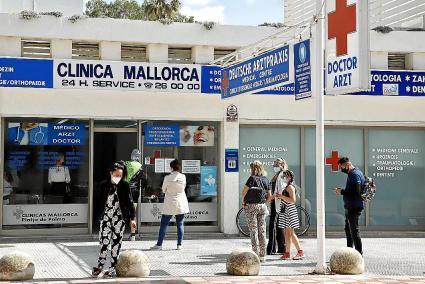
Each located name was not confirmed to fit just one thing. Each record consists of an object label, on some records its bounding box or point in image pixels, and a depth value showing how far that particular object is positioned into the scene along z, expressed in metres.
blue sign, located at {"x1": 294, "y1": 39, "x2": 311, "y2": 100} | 11.44
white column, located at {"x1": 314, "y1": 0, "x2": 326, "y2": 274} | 10.88
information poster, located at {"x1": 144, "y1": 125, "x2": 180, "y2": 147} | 16.66
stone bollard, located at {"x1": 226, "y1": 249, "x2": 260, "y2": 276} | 10.60
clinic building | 15.76
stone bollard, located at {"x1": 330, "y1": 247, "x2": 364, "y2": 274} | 10.84
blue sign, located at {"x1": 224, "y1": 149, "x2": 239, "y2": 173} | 16.80
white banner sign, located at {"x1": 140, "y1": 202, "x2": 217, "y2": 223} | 16.57
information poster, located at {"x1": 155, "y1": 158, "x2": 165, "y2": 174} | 16.70
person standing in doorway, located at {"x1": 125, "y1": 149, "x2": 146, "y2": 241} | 16.12
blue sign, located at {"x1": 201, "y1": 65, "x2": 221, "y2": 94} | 16.33
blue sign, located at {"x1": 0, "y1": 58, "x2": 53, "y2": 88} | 15.15
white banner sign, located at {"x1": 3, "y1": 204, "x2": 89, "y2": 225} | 15.80
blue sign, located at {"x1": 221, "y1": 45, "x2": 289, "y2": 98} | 12.53
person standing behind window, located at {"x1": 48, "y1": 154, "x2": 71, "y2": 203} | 16.12
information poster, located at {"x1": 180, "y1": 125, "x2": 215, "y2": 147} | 16.91
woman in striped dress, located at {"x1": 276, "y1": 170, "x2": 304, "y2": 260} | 12.57
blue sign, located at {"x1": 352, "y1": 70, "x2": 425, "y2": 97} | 17.11
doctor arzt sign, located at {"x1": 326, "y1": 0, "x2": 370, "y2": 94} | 10.20
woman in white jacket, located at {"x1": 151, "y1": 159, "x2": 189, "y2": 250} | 13.82
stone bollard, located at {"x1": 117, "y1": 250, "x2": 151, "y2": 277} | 10.33
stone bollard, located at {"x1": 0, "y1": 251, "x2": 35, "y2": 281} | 9.89
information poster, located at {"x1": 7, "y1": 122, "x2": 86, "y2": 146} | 15.90
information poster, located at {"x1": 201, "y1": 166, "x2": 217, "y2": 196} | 16.97
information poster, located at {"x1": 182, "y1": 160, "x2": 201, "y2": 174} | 16.94
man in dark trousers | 12.04
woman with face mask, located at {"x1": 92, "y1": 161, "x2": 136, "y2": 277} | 10.42
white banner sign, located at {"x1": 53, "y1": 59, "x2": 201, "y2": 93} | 15.54
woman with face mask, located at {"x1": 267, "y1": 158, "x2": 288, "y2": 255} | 12.90
